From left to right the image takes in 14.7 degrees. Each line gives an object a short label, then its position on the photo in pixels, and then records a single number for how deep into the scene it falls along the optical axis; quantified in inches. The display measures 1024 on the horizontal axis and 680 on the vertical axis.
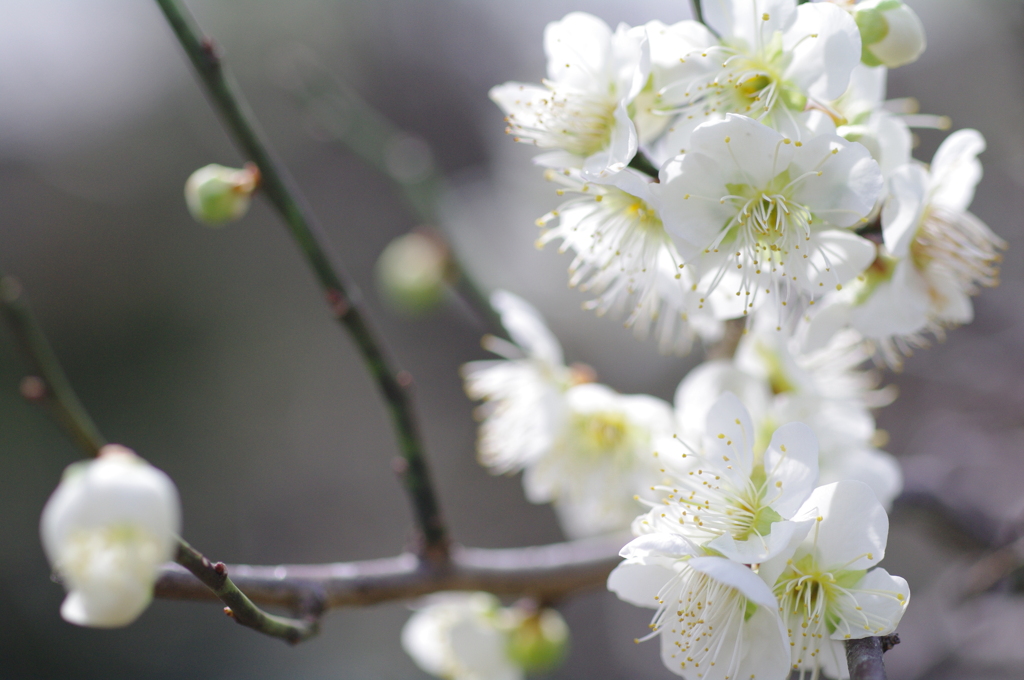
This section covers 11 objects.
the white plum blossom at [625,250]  17.5
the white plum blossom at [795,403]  18.1
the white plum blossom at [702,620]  16.8
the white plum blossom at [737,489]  16.7
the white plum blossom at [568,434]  21.5
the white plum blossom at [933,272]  17.4
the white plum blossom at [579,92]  17.3
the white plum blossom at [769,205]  16.6
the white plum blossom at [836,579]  16.5
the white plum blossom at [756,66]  16.9
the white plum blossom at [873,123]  17.0
